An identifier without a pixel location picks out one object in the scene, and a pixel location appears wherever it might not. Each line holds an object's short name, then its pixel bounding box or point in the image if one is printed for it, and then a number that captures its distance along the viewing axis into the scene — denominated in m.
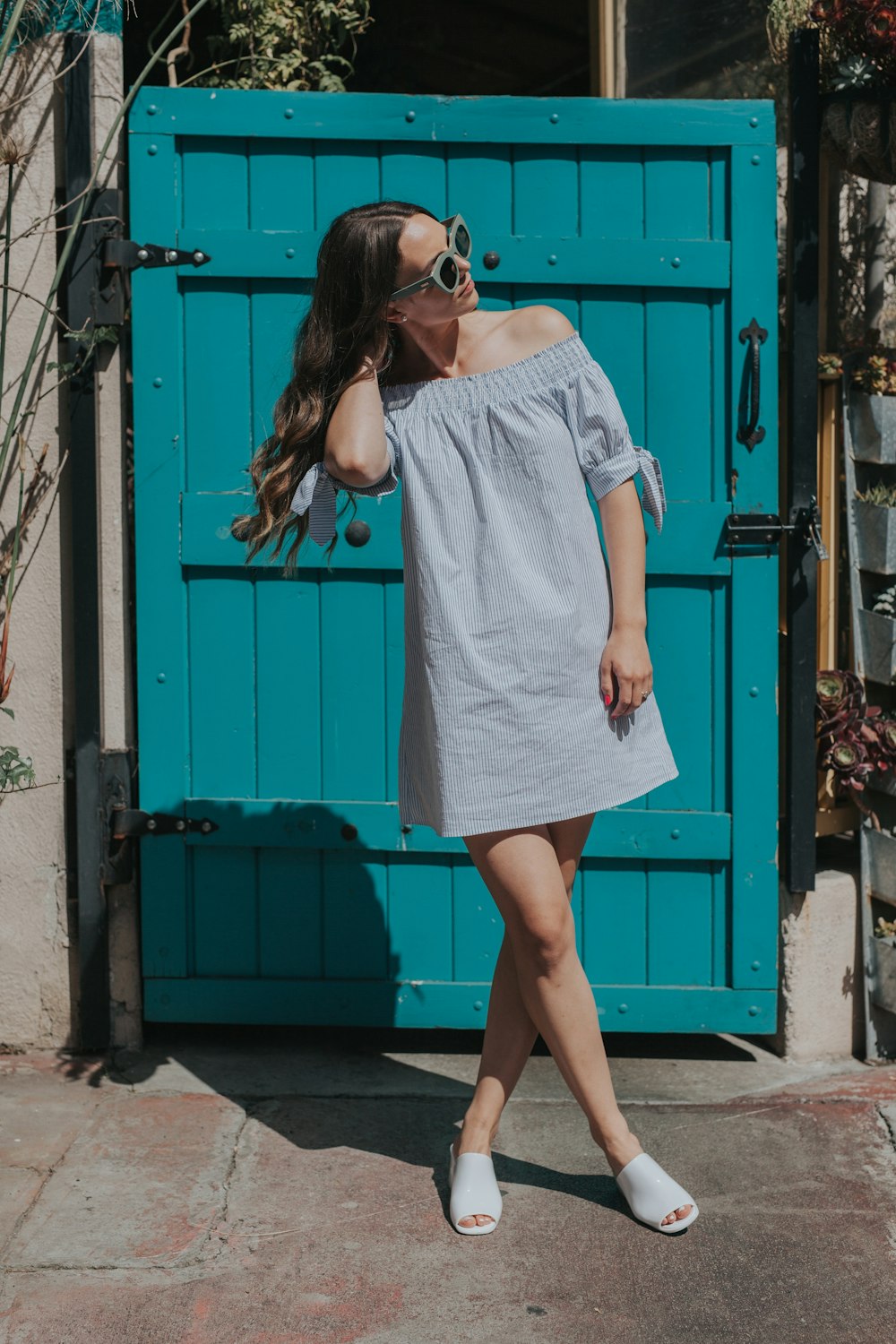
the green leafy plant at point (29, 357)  3.15
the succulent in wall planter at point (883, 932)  3.40
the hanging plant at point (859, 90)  3.14
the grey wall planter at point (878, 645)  3.38
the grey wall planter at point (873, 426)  3.36
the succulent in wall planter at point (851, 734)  3.37
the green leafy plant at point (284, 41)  3.91
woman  2.51
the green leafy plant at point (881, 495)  3.37
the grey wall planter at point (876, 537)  3.33
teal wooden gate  3.21
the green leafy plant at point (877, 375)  3.42
